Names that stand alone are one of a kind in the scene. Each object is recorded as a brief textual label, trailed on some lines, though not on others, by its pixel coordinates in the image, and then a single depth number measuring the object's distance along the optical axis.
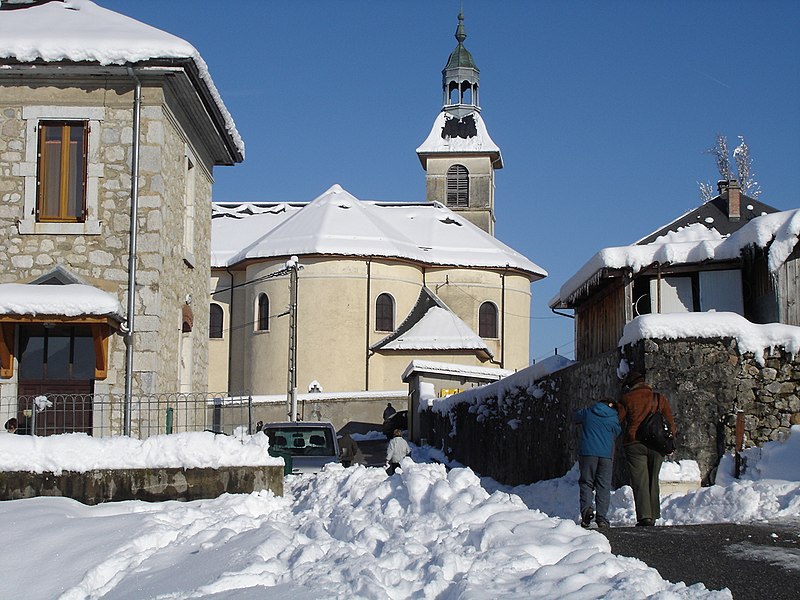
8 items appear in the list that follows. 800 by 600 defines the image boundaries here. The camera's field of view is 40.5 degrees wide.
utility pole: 32.81
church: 44.78
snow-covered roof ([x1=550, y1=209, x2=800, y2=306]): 17.11
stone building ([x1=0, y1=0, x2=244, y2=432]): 17.19
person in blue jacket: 11.50
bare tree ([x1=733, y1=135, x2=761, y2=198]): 54.12
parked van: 18.28
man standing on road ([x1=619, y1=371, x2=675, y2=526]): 11.52
